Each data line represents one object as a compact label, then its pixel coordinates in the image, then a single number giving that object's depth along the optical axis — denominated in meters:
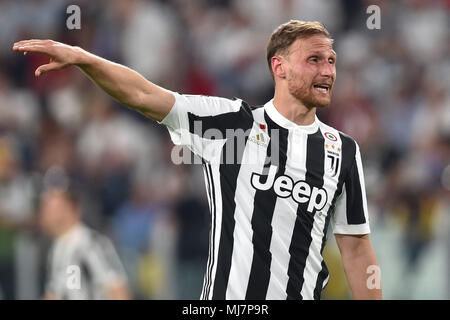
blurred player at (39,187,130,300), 13.37
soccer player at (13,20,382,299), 8.19
